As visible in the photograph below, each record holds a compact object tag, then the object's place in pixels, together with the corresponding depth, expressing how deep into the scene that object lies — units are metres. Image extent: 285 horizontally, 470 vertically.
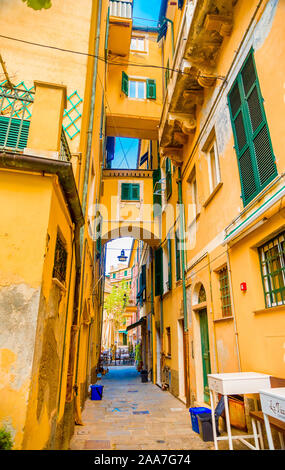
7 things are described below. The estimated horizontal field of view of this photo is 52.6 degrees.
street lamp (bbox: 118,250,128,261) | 15.93
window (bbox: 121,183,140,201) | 13.66
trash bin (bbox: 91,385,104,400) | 9.45
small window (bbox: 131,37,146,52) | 16.06
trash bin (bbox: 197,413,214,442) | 5.13
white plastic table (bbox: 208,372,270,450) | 3.81
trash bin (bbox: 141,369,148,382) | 14.03
